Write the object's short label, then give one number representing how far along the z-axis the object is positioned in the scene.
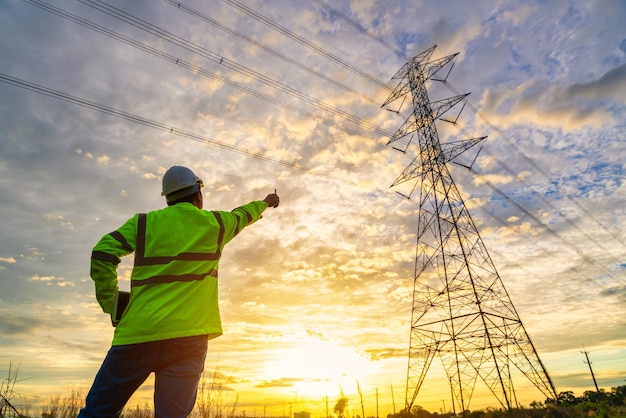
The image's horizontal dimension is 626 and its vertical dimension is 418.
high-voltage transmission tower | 20.14
